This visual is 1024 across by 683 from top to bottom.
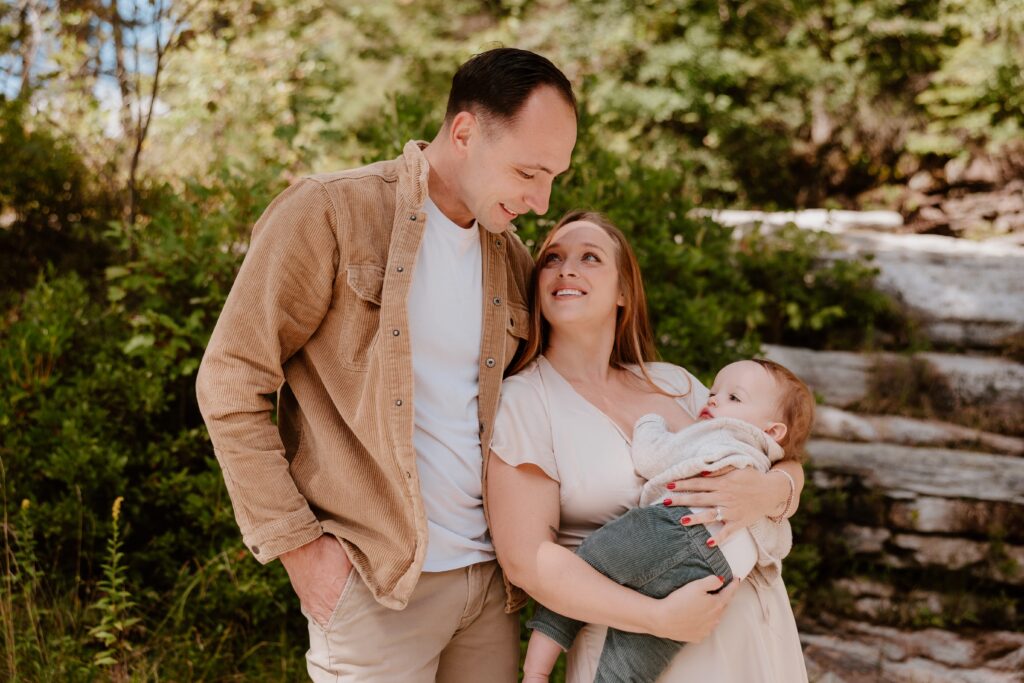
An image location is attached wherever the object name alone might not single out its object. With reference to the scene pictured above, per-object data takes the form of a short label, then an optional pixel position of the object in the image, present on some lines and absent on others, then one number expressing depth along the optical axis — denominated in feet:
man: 6.18
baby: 6.54
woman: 6.54
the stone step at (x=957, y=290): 21.21
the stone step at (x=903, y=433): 17.46
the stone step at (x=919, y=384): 18.66
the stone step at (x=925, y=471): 15.48
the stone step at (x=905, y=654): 12.71
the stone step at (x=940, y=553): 14.88
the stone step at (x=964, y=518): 15.23
